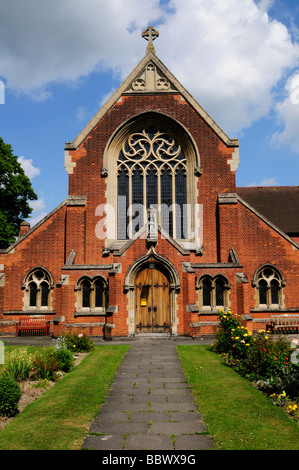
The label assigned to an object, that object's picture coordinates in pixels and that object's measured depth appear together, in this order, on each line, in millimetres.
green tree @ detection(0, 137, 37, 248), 28188
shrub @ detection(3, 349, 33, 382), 9347
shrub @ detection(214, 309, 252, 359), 11539
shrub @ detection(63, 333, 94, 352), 13633
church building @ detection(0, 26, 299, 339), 18156
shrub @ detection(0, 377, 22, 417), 7082
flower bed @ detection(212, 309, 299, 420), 7844
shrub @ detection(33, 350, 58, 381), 9939
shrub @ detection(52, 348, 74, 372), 10752
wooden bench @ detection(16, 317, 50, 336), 18812
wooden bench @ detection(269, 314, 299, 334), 18250
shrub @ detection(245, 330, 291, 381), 8971
